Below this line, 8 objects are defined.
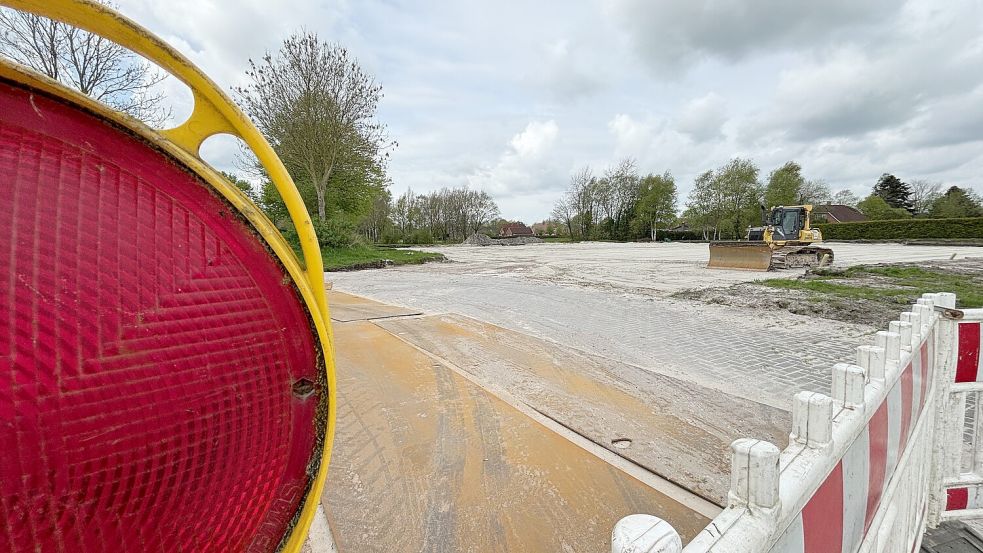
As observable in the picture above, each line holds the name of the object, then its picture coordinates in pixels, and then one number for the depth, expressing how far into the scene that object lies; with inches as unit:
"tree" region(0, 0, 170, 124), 413.4
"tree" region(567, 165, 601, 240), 2477.9
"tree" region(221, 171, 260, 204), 679.4
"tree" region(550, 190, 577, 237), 2628.0
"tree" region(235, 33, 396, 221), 729.0
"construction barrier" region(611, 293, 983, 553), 29.1
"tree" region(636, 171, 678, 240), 2262.6
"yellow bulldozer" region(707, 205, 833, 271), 604.4
